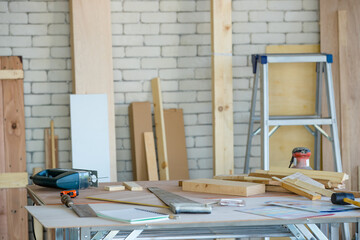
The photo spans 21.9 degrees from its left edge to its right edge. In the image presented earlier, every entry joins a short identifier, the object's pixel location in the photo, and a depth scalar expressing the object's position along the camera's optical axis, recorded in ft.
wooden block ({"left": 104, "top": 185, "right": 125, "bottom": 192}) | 14.86
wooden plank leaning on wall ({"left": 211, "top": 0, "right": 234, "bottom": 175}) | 23.14
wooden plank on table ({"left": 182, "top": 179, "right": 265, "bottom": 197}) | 13.55
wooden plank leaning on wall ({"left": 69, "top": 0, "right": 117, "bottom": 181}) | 22.59
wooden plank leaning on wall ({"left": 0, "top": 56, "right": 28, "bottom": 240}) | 22.77
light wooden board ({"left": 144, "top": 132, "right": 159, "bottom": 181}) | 23.06
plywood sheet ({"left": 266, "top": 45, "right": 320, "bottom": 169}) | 24.45
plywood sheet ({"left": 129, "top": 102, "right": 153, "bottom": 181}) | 23.29
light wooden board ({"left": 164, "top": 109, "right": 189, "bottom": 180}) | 23.93
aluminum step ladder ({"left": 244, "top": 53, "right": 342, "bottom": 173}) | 21.43
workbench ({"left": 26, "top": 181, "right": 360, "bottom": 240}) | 10.47
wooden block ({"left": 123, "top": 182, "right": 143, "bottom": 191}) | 14.88
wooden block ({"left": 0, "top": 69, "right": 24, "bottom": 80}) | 22.69
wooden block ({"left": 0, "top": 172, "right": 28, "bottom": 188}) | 22.75
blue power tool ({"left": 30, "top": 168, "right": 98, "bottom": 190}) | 14.78
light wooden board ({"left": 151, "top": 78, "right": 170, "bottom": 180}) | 23.33
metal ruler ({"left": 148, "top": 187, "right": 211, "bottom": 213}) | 11.12
